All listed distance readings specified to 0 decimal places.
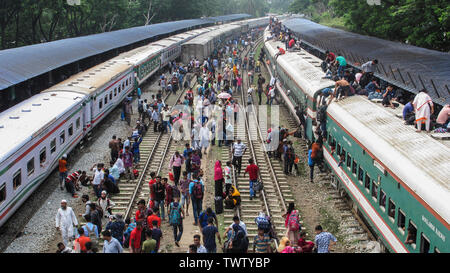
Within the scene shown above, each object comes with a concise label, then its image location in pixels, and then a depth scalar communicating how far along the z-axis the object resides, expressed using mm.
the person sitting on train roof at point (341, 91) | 17875
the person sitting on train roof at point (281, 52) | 33719
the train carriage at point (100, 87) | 22875
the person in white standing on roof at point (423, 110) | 12375
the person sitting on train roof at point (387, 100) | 15742
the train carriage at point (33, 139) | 14500
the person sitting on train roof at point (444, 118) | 12734
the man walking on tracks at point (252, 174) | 16672
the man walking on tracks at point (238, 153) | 18641
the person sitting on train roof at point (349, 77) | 19938
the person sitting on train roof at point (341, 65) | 21558
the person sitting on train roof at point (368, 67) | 19938
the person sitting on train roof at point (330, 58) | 25341
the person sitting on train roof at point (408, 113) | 13238
